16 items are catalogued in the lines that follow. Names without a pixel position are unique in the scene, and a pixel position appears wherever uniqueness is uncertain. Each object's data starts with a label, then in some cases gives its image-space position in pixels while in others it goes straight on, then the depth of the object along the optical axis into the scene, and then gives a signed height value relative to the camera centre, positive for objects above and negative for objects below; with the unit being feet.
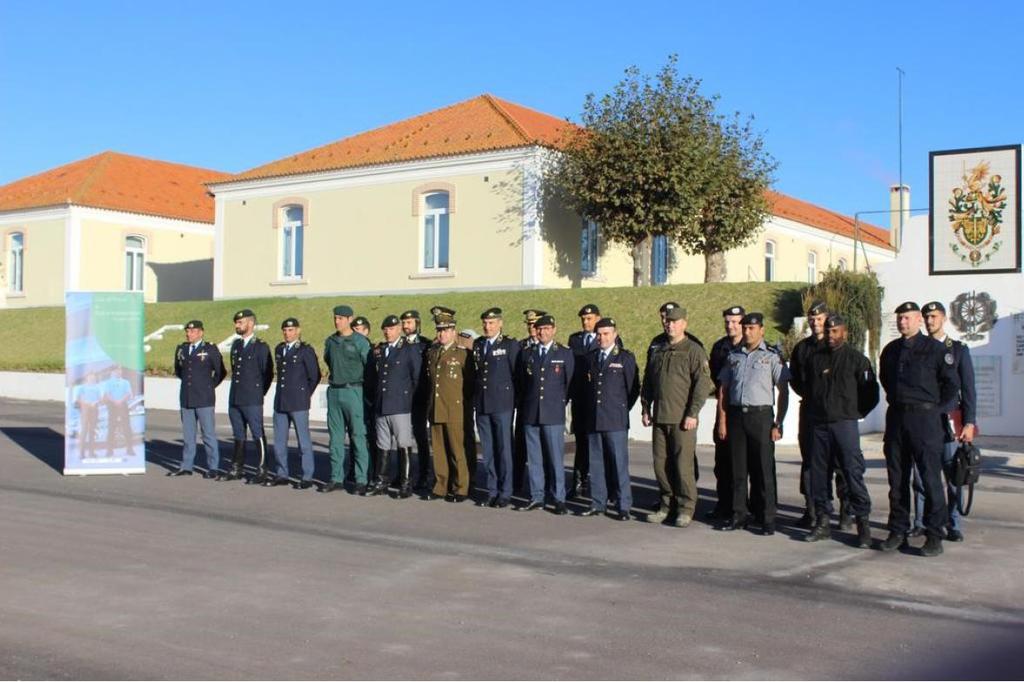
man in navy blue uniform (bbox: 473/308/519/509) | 35.96 -2.01
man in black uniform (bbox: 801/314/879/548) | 29.32 -1.86
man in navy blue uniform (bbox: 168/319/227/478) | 42.57 -2.14
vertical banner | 42.65 -1.83
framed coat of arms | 60.75 +7.62
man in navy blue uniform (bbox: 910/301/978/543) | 28.63 -1.80
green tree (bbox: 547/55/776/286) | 85.61 +13.93
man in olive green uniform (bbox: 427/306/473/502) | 37.11 -2.29
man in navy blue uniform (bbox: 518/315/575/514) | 34.78 -2.08
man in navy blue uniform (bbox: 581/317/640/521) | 33.58 -2.13
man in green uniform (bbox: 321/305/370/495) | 39.50 -2.18
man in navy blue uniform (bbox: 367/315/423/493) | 38.27 -1.92
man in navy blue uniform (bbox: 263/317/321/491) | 40.37 -2.05
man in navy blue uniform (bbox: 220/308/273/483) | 41.47 -1.57
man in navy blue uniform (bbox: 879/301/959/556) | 27.84 -1.86
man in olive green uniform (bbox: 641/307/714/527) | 32.14 -1.92
